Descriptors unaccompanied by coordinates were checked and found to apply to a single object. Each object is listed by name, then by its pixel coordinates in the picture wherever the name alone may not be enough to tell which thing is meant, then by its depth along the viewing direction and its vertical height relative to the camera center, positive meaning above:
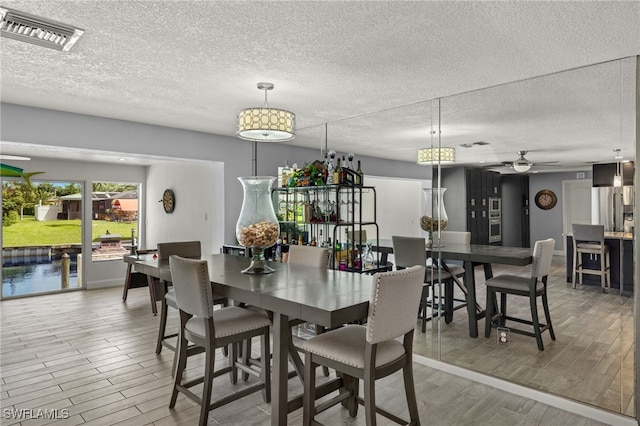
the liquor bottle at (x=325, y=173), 4.09 +0.44
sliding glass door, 6.12 -0.37
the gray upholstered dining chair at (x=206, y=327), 2.23 -0.70
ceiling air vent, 1.97 +1.01
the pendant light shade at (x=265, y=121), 2.84 +0.70
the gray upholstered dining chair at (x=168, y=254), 3.19 -0.39
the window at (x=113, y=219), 6.98 -0.09
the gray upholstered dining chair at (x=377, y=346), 1.84 -0.70
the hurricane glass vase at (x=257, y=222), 2.60 -0.05
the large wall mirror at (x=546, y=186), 2.50 +0.22
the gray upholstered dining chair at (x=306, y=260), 2.97 -0.37
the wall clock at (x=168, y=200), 7.10 +0.26
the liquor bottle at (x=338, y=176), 3.89 +0.38
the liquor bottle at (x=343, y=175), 3.89 +0.39
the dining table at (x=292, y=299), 1.79 -0.42
